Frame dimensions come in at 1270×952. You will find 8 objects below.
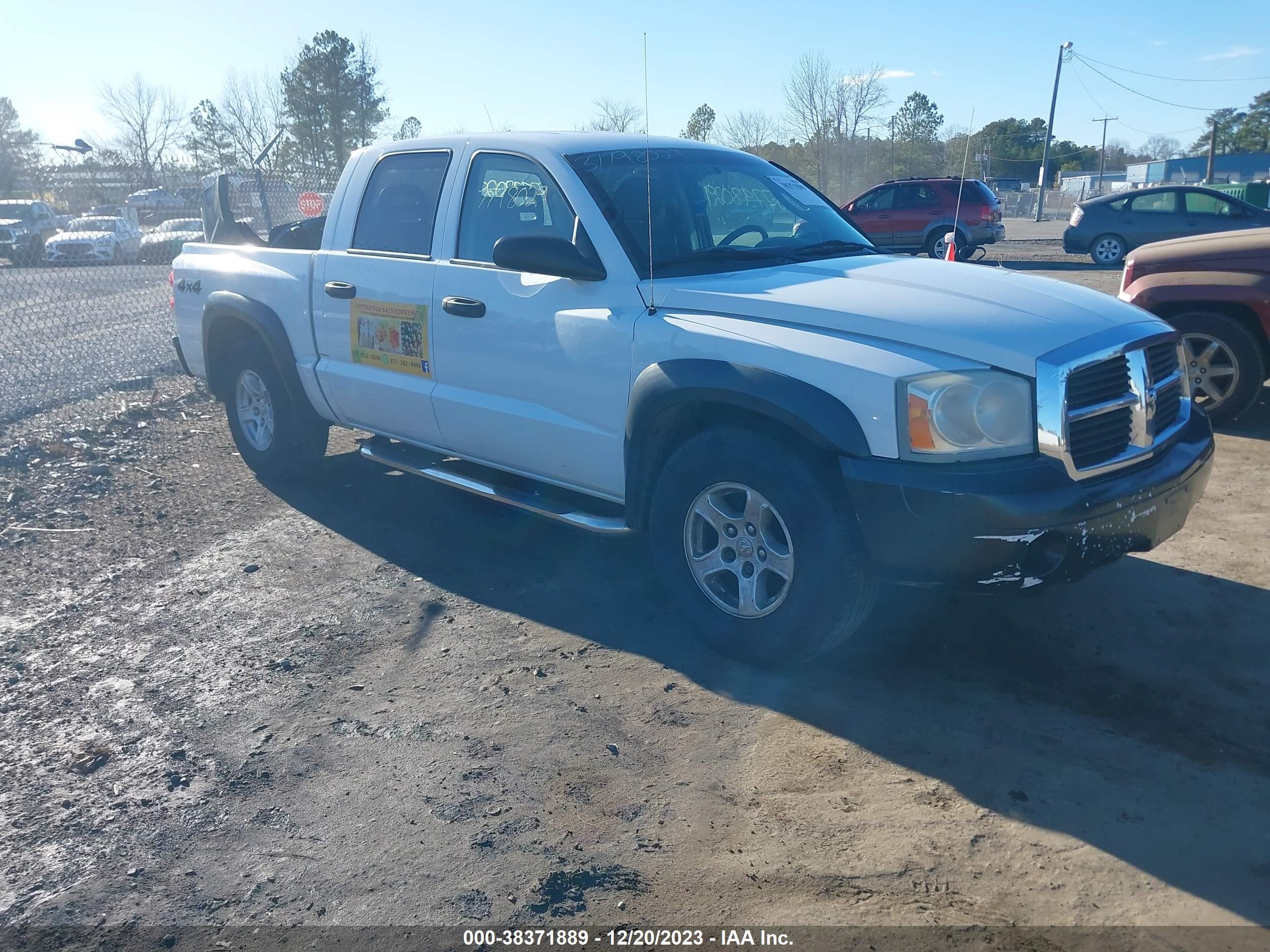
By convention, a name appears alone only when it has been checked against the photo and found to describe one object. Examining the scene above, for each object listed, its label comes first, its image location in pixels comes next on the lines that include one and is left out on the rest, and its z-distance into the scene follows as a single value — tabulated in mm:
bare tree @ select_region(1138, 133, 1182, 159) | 84625
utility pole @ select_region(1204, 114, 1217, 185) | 50219
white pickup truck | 3156
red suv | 19188
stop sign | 11695
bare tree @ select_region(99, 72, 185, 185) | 41812
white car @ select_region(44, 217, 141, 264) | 25062
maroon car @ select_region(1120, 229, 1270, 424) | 6422
